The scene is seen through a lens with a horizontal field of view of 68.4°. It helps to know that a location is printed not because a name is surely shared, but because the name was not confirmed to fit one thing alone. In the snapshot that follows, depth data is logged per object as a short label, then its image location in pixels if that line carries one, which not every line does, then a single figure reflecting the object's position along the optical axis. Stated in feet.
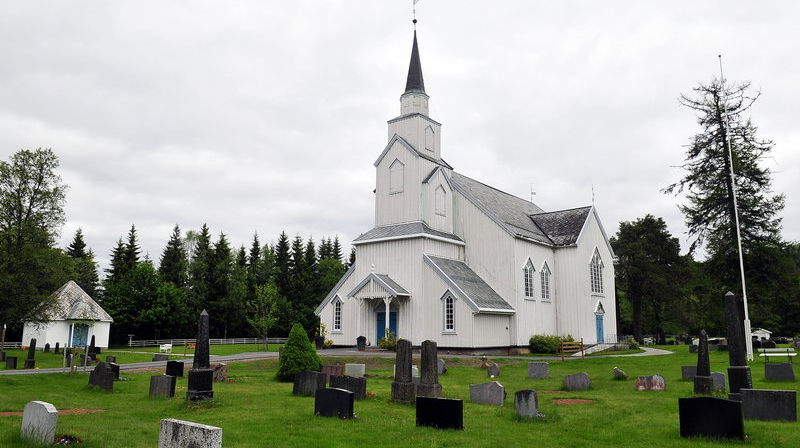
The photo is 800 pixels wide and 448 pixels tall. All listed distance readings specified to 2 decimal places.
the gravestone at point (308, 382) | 50.62
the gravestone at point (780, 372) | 59.26
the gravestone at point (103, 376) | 55.01
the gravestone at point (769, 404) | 36.81
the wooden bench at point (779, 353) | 86.84
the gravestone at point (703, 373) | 47.85
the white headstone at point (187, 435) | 22.34
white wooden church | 110.42
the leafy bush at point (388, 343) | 107.55
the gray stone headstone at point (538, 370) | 70.85
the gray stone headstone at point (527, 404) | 38.70
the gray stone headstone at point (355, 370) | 65.98
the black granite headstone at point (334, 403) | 38.27
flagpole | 87.30
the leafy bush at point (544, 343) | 119.14
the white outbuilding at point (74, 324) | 148.97
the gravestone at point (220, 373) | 62.59
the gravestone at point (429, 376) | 45.29
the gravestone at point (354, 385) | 47.80
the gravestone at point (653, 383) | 55.67
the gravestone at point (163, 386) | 49.85
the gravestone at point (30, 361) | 81.91
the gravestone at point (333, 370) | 64.54
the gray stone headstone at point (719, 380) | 50.60
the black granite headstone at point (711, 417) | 31.50
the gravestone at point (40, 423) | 28.91
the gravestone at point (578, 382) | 57.77
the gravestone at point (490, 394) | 46.47
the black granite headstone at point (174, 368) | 64.03
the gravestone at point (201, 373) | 45.29
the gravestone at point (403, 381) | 46.03
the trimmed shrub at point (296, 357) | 64.28
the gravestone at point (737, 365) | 39.27
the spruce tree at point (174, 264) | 216.54
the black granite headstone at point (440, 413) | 35.07
